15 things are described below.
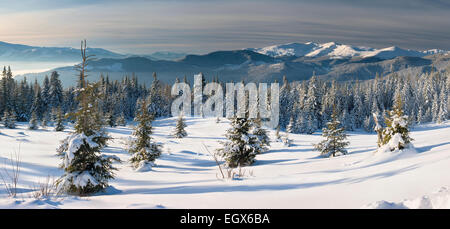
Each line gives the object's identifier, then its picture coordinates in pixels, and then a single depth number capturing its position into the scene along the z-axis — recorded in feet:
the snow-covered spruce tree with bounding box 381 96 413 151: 37.07
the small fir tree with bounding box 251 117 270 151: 70.87
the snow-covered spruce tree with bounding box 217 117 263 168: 61.26
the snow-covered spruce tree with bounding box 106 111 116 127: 200.62
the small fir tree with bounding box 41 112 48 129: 158.69
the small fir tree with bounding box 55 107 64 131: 142.20
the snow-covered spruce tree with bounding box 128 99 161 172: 64.08
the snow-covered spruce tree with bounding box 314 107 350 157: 74.95
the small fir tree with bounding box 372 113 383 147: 48.35
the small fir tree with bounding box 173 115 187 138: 155.22
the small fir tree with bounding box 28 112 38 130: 136.98
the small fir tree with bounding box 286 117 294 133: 210.79
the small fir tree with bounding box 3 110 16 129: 142.61
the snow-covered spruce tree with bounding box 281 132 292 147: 111.74
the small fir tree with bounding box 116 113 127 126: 238.87
